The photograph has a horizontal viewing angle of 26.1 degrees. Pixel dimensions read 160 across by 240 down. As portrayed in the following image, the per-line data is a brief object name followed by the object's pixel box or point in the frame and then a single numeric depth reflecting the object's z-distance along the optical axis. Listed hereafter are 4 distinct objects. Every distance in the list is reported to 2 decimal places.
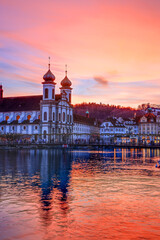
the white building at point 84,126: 136.57
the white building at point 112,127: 157.12
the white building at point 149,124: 162.00
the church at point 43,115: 116.94
